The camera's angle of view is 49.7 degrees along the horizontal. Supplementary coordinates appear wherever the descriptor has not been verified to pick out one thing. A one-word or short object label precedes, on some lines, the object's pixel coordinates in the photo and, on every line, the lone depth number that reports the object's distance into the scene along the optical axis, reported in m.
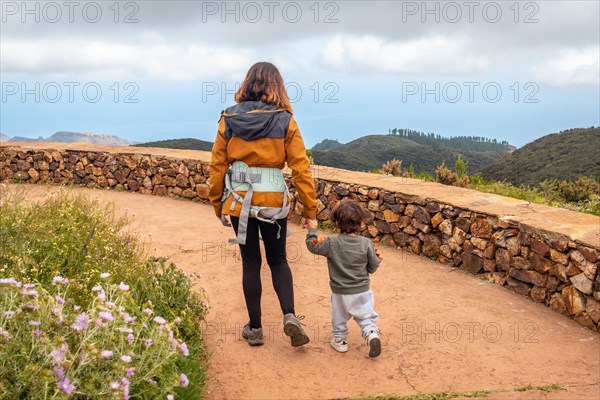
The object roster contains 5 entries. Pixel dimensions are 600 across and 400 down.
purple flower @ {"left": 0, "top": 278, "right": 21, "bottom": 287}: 2.88
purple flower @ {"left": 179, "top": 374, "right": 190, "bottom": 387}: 3.06
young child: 4.30
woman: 4.19
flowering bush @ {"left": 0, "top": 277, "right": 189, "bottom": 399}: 2.66
